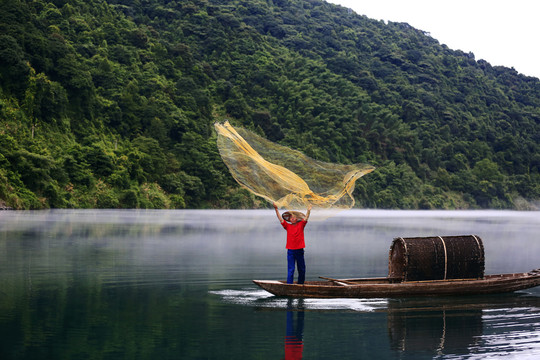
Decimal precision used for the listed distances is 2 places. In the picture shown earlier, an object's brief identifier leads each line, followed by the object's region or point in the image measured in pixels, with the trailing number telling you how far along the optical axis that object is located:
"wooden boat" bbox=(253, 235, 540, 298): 17.56
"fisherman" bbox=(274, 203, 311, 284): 17.23
